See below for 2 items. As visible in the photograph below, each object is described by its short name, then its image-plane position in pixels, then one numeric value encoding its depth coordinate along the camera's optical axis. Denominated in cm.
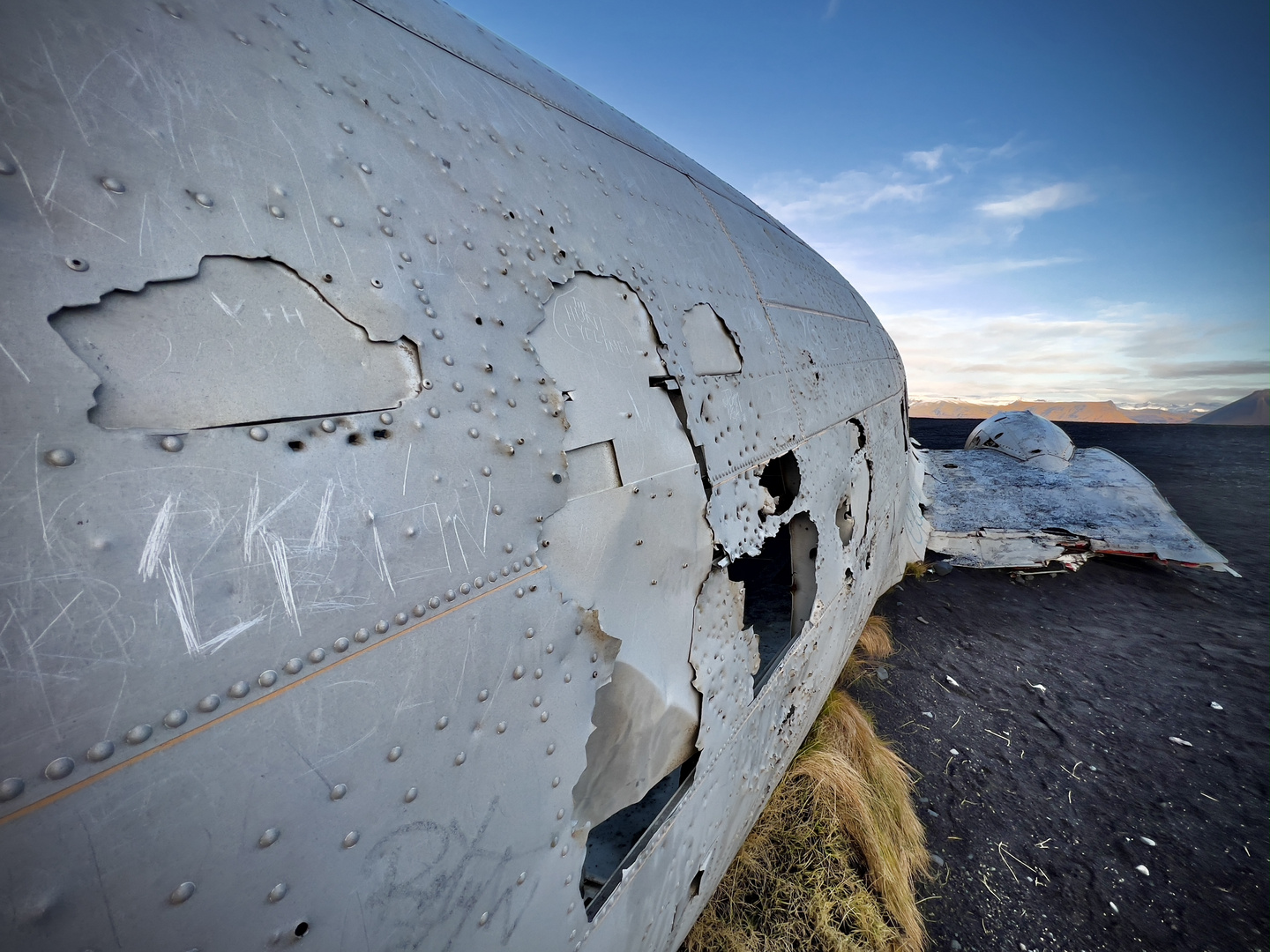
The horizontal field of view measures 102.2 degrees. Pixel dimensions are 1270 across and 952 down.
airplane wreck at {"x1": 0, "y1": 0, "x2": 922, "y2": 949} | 80
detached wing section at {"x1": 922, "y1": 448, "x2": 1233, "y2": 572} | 746
